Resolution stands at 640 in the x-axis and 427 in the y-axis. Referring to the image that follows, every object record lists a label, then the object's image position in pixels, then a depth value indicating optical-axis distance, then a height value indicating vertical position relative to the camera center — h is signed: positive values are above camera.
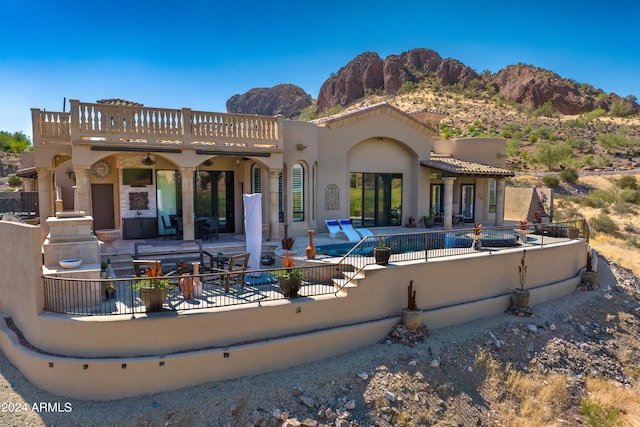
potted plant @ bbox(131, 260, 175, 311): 8.86 -2.14
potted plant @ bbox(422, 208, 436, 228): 20.95 -1.45
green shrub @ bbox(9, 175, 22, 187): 37.27 +0.96
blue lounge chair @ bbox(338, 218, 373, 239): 17.44 -1.56
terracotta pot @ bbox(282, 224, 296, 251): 14.57 -1.83
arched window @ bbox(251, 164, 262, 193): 18.19 +0.54
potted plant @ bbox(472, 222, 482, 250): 13.63 -1.56
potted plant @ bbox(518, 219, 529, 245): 15.28 -1.60
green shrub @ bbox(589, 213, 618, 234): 27.97 -2.33
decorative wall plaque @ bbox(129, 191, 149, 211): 16.58 -0.38
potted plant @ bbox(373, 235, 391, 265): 11.20 -1.69
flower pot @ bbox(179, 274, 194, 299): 10.16 -2.32
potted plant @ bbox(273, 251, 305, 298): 10.02 -2.14
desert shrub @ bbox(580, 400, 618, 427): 10.15 -5.56
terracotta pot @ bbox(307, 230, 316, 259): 13.12 -1.88
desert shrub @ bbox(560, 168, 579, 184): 40.50 +1.45
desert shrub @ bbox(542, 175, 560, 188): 39.22 +0.93
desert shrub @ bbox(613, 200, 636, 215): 32.50 -1.38
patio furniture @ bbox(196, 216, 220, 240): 16.20 -1.35
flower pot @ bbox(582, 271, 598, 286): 16.56 -3.46
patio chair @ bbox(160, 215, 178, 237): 17.11 -1.51
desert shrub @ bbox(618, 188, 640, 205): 35.19 -0.53
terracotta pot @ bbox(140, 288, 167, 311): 8.85 -2.26
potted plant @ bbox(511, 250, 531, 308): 13.37 -3.30
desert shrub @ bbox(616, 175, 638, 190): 38.47 +0.81
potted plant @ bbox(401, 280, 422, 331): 11.03 -3.24
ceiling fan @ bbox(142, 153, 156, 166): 16.44 +1.21
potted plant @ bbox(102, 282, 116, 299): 10.17 -2.40
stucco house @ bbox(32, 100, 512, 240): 14.35 +0.99
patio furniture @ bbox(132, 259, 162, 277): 10.54 -1.87
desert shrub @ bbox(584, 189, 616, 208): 34.03 -0.68
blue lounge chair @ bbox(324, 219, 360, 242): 16.67 -1.69
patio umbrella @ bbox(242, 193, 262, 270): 12.58 -1.19
